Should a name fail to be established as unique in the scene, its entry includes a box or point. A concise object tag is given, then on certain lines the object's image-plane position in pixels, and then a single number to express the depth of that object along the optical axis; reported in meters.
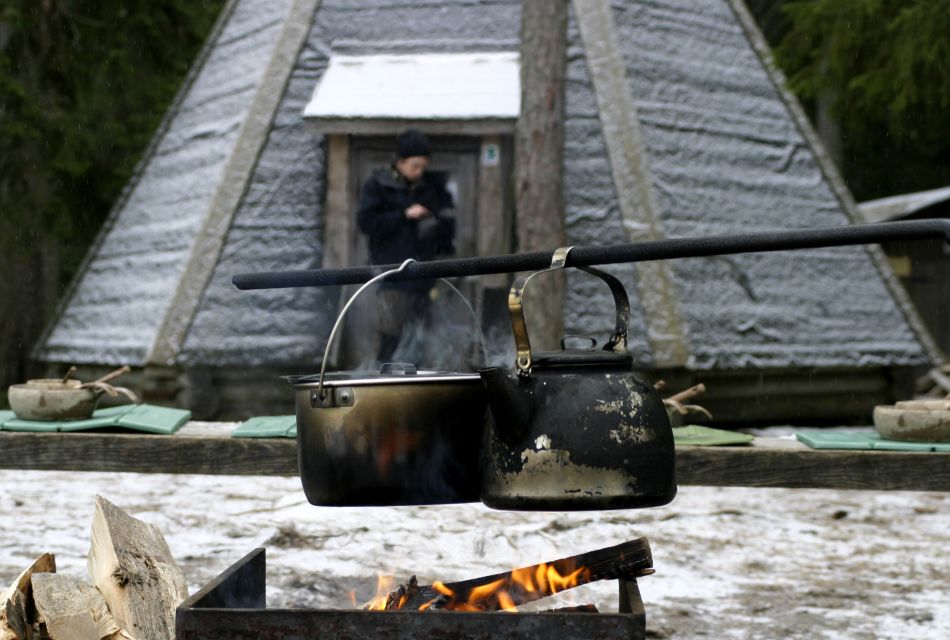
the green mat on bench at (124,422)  4.04
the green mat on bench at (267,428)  3.92
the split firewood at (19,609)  2.83
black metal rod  1.97
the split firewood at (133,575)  2.91
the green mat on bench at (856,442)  3.78
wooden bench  3.68
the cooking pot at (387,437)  2.23
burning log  2.44
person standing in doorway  6.65
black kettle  2.11
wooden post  7.33
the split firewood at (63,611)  2.79
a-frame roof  7.86
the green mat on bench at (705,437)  3.98
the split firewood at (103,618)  2.83
